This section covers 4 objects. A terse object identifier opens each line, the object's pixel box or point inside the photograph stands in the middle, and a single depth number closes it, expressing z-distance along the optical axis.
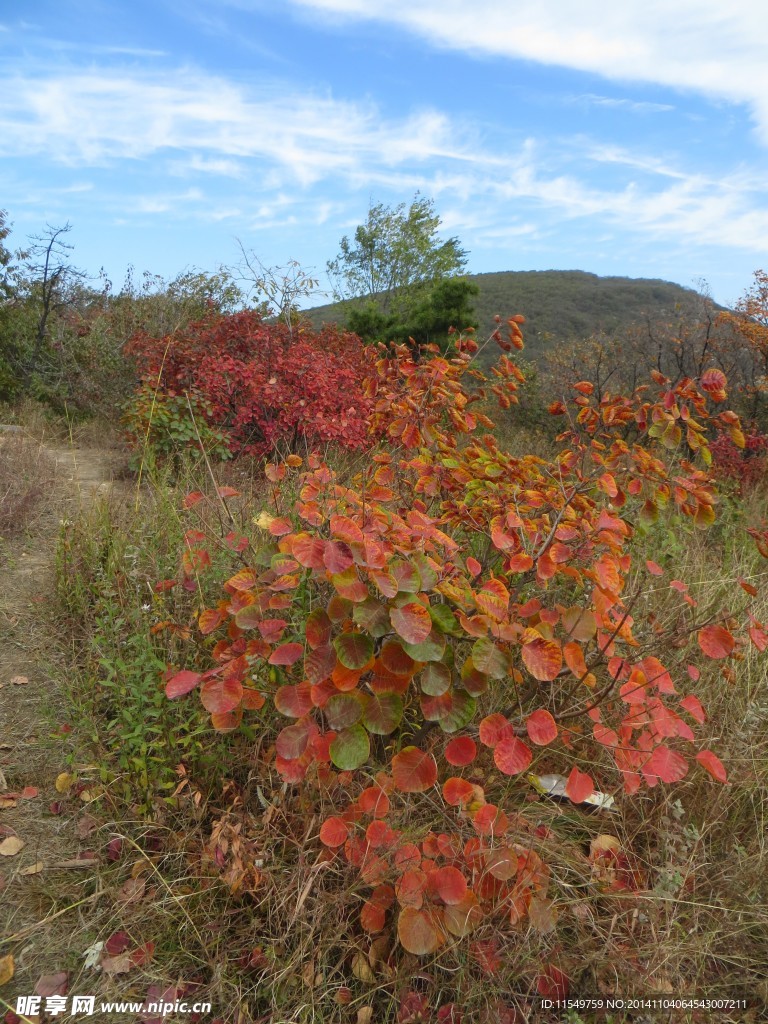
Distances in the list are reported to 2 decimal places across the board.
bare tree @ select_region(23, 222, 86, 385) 8.73
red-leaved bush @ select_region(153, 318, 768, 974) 1.58
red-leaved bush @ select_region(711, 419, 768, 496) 5.38
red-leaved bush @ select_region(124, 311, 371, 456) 5.18
